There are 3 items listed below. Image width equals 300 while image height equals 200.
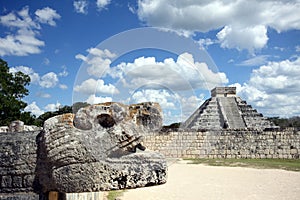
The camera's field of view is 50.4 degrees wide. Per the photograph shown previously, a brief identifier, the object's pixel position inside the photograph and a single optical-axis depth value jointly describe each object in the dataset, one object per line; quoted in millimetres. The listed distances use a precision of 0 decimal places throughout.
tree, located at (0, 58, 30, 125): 23297
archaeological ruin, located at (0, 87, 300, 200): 2287
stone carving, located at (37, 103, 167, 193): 2281
